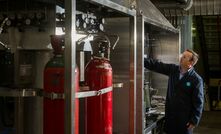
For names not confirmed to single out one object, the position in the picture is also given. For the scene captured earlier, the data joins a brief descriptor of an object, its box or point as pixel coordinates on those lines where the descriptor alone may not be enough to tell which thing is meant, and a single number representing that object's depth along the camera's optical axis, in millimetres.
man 3453
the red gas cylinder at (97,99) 2176
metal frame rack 1667
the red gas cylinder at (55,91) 1771
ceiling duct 5011
